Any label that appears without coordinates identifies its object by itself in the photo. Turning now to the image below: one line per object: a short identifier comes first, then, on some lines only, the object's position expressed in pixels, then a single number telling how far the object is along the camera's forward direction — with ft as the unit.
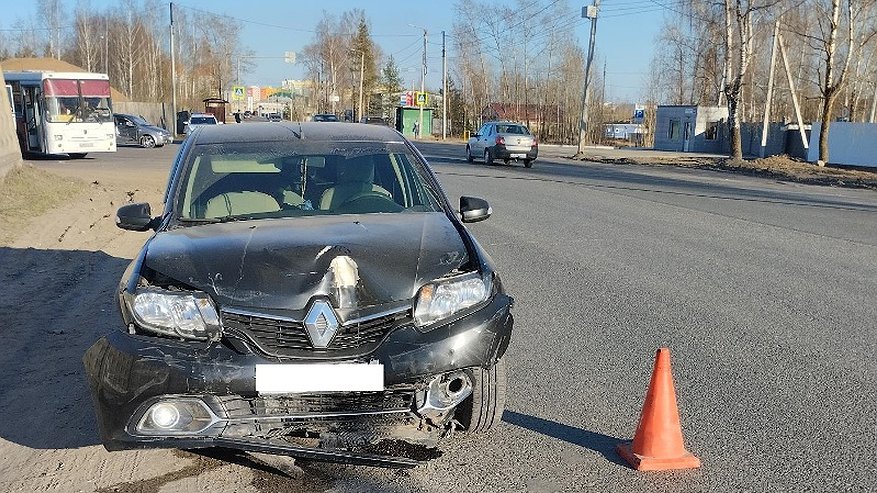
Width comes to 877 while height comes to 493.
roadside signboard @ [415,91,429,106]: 233.35
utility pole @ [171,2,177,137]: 174.91
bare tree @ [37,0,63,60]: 315.58
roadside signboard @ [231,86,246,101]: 242.80
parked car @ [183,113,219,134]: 130.39
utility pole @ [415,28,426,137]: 250.57
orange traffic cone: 12.85
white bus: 97.19
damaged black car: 11.33
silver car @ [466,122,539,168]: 99.81
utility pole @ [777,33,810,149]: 116.98
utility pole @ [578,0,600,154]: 124.06
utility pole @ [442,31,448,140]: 213.87
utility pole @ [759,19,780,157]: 119.98
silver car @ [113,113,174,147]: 142.41
